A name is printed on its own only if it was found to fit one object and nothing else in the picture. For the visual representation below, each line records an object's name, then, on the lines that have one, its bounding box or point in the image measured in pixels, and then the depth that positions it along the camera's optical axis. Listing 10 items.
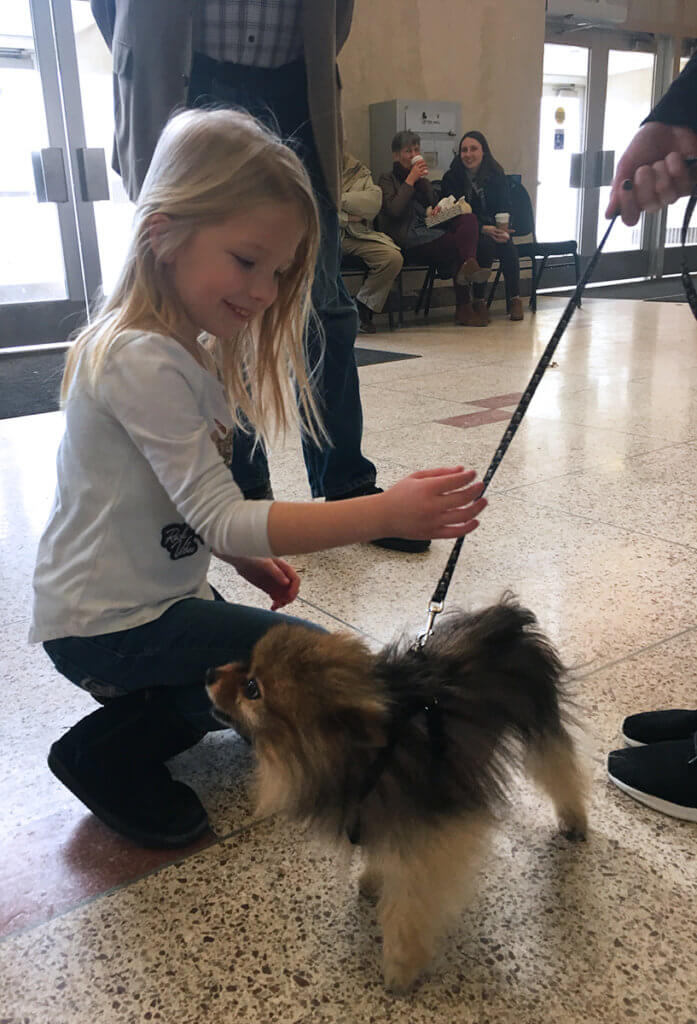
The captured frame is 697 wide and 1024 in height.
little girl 1.05
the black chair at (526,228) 7.11
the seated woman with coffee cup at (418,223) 6.21
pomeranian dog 0.86
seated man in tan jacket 6.02
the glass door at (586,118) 8.73
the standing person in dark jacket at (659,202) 1.20
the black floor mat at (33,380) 4.06
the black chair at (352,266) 6.19
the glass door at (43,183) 5.65
